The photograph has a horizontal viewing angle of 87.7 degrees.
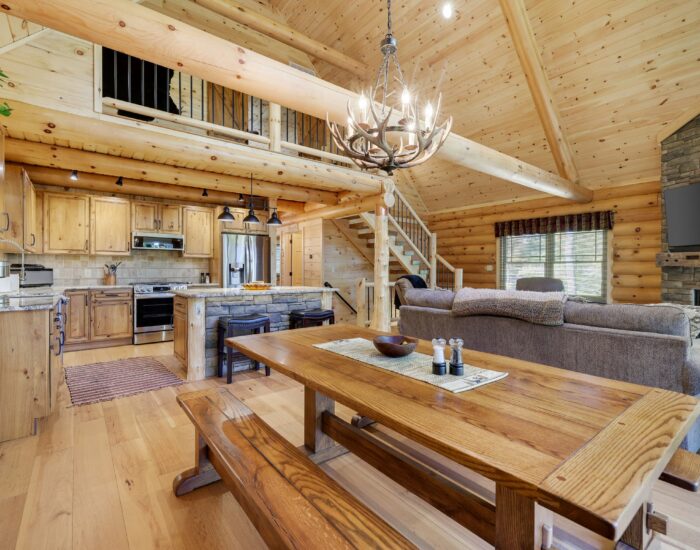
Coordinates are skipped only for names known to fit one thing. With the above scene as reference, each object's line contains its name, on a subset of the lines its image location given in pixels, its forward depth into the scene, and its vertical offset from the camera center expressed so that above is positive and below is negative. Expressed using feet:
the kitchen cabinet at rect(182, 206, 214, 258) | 20.84 +2.50
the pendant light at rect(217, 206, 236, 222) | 16.49 +2.63
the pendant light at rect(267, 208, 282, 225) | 17.82 +2.59
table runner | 4.86 -1.44
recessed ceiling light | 14.52 +10.55
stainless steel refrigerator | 21.45 +0.94
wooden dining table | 2.64 -1.50
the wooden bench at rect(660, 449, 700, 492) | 4.14 -2.32
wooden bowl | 5.99 -1.22
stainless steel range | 18.17 -1.97
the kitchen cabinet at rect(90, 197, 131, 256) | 18.15 +2.44
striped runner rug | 11.39 -3.71
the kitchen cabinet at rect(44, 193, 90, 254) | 16.98 +2.42
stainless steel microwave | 19.14 +1.76
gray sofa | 7.39 -1.64
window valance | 20.93 +3.07
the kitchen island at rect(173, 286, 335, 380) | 12.94 -1.49
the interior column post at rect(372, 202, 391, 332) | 18.74 +0.08
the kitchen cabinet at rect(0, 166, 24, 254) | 11.20 +2.20
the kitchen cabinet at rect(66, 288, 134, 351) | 16.91 -2.12
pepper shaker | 5.24 -1.26
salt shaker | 5.28 -1.29
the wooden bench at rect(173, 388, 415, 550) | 3.39 -2.41
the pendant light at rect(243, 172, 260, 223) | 16.56 +2.54
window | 21.58 +0.87
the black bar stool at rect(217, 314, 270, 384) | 12.67 -1.98
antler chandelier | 7.53 +2.95
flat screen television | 16.33 +2.57
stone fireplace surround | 16.48 +4.49
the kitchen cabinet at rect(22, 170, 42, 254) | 13.92 +2.33
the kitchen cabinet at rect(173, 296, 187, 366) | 13.34 -2.10
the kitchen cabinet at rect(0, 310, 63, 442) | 8.39 -2.30
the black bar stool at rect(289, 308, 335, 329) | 14.58 -1.78
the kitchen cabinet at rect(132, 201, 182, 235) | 19.26 +3.07
